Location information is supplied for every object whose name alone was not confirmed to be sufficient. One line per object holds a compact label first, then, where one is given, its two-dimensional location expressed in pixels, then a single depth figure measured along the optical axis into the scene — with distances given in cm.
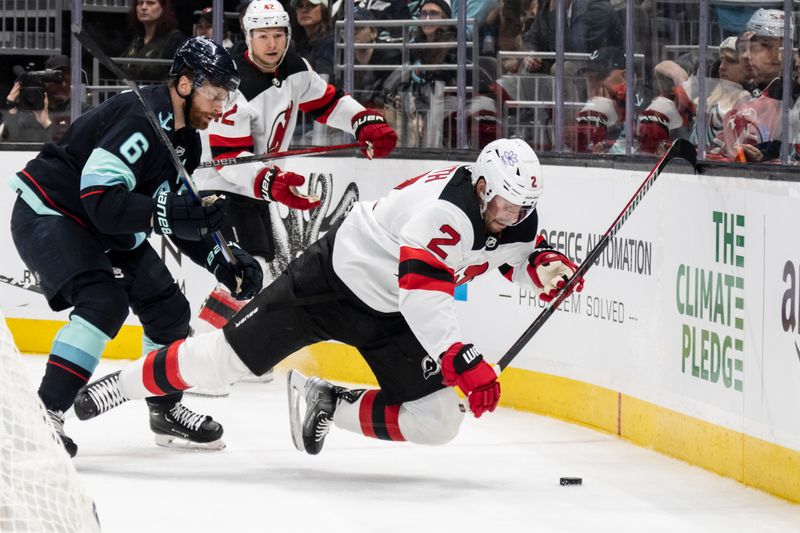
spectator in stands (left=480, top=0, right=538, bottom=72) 1142
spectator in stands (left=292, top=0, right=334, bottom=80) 1283
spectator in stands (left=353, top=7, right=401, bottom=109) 1258
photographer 1385
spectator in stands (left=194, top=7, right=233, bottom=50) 1354
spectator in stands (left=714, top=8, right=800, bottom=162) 853
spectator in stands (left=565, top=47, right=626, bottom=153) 1056
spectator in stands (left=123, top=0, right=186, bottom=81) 1370
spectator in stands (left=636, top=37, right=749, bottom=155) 902
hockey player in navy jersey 822
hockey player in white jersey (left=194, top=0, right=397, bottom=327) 1088
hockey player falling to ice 805
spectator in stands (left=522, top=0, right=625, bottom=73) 1062
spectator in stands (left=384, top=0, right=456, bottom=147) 1214
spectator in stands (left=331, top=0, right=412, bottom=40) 1239
